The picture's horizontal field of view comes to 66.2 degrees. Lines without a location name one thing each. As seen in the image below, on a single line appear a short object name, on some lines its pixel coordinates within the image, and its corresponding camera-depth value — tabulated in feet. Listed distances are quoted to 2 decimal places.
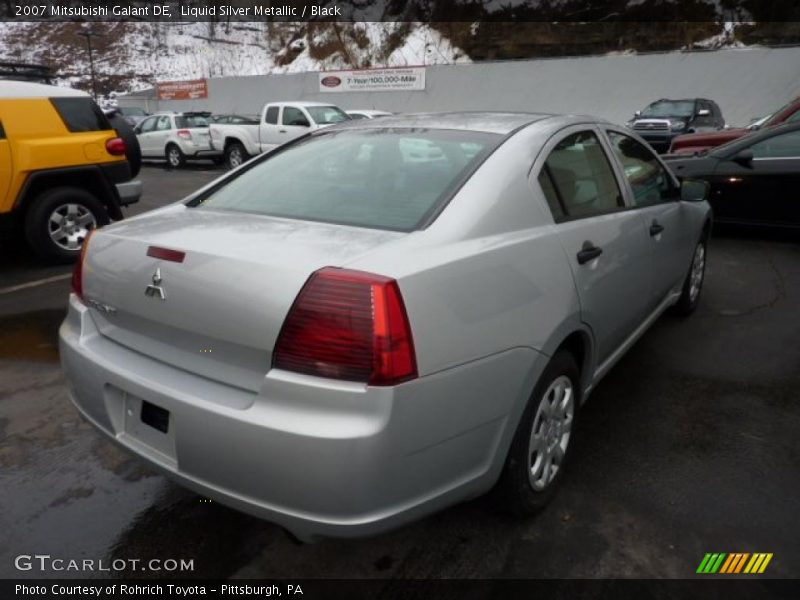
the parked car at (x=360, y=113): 52.82
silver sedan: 5.69
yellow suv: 18.84
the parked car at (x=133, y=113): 88.20
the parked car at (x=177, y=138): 56.59
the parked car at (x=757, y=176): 21.88
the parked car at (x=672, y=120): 51.47
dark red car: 31.45
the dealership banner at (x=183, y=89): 108.06
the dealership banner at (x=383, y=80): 85.81
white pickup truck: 50.29
